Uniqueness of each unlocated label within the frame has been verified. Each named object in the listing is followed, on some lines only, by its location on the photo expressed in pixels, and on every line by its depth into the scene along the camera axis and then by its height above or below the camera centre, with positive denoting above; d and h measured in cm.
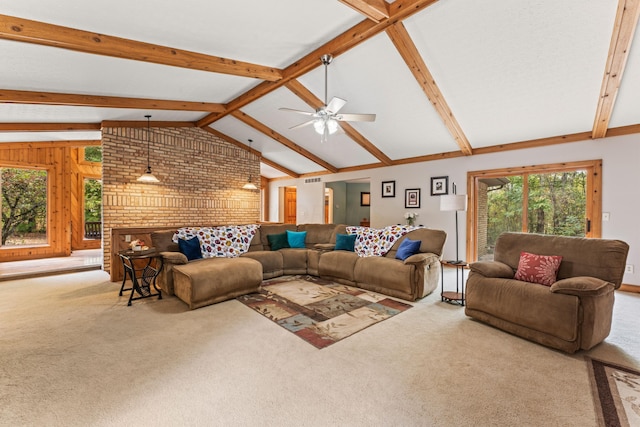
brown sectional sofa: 360 -81
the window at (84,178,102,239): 760 +6
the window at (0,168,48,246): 628 +8
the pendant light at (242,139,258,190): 729 +64
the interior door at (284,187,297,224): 1038 +21
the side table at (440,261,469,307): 356 -107
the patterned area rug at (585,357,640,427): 167 -119
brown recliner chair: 237 -74
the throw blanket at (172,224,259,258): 448 -45
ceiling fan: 351 +118
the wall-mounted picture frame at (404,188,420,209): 652 +30
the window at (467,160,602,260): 457 +17
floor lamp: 425 +14
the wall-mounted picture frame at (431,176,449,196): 604 +55
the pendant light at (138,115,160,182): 539 +74
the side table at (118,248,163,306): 367 -81
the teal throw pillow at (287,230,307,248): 543 -53
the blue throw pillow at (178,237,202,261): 422 -56
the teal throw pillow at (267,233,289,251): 531 -56
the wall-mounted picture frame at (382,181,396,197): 698 +55
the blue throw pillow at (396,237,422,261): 409 -54
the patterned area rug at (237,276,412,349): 283 -115
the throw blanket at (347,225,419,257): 455 -46
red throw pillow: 282 -57
